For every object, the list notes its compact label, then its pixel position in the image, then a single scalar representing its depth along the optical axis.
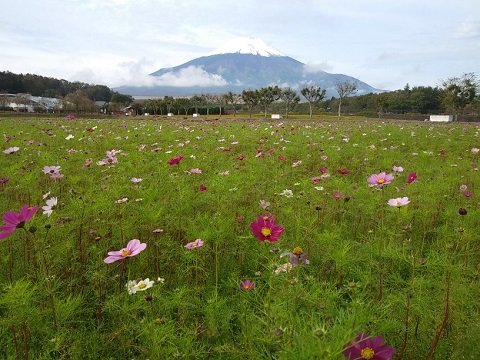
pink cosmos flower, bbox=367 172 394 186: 1.80
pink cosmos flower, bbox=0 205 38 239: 1.23
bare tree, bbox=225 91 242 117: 63.47
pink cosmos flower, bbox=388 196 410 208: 1.73
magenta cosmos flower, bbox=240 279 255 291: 1.49
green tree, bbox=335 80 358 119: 48.06
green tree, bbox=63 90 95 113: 45.36
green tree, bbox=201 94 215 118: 70.03
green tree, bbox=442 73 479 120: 36.16
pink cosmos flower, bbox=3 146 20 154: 3.41
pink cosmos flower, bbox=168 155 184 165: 2.46
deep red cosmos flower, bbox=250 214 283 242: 1.28
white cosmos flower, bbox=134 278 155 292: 1.33
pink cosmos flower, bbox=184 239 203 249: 1.62
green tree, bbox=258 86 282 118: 51.19
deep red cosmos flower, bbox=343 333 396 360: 0.76
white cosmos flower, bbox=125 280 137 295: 1.31
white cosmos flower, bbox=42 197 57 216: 1.93
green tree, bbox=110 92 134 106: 80.38
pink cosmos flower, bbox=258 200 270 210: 2.34
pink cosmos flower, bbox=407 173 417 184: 2.12
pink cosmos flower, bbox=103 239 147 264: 1.37
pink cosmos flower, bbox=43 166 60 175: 2.66
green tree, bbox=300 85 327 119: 47.33
